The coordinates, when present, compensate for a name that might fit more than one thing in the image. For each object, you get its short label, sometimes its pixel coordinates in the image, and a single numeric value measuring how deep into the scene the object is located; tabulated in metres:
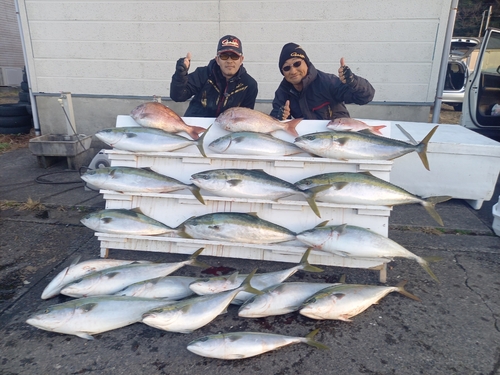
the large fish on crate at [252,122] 3.23
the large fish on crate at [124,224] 3.09
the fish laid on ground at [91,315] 2.31
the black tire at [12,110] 8.67
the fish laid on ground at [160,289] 2.61
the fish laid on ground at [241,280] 2.58
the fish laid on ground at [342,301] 2.42
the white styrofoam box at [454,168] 4.41
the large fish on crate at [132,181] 3.16
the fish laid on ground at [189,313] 2.26
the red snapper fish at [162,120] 3.32
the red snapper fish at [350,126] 3.25
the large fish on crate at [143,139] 3.20
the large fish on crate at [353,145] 2.99
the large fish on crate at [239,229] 2.94
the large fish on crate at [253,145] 3.12
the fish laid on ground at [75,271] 2.74
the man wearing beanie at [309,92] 3.74
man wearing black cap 4.08
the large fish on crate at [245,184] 2.96
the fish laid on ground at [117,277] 2.64
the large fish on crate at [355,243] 2.78
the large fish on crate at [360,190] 2.91
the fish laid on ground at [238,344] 2.12
